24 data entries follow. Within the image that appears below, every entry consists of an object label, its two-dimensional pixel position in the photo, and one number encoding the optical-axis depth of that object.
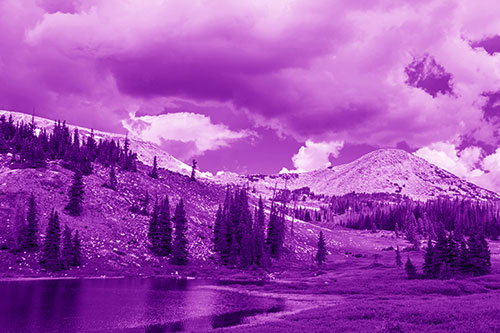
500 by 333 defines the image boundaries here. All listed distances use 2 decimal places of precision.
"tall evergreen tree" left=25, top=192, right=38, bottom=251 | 101.62
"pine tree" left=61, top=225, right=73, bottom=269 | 98.56
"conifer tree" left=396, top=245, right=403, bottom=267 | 125.00
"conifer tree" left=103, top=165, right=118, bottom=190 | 149.50
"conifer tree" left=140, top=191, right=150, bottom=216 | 141.38
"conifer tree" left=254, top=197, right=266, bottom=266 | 131.54
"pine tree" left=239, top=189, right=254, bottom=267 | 128.75
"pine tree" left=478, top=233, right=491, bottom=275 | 92.94
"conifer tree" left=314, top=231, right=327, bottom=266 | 139.81
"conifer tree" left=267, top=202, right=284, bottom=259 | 149.43
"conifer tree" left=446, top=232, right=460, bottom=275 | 94.69
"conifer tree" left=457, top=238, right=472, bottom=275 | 93.62
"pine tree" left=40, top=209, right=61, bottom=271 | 96.38
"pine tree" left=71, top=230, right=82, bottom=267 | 101.03
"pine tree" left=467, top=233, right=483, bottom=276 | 92.88
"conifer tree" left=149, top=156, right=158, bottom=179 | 185.23
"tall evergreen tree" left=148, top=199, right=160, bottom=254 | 122.69
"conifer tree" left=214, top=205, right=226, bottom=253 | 135.75
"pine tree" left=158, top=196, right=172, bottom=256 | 123.17
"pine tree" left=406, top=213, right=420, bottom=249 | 182.52
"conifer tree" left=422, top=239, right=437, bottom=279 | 93.49
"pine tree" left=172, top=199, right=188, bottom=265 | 119.25
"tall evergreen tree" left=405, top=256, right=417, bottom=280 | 94.96
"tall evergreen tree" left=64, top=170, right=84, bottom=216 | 123.38
